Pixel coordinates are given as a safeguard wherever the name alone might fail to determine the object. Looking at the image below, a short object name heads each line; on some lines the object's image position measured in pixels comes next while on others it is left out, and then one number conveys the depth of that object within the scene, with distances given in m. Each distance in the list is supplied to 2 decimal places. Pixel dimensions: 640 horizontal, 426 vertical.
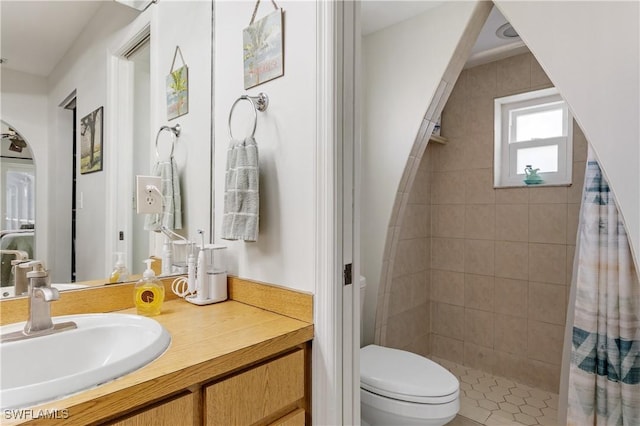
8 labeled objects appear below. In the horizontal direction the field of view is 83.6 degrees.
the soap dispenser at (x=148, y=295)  1.06
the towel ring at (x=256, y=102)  1.16
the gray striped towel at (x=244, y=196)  1.11
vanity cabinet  0.70
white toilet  1.39
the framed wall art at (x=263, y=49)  1.11
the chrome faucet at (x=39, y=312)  0.82
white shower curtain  1.55
